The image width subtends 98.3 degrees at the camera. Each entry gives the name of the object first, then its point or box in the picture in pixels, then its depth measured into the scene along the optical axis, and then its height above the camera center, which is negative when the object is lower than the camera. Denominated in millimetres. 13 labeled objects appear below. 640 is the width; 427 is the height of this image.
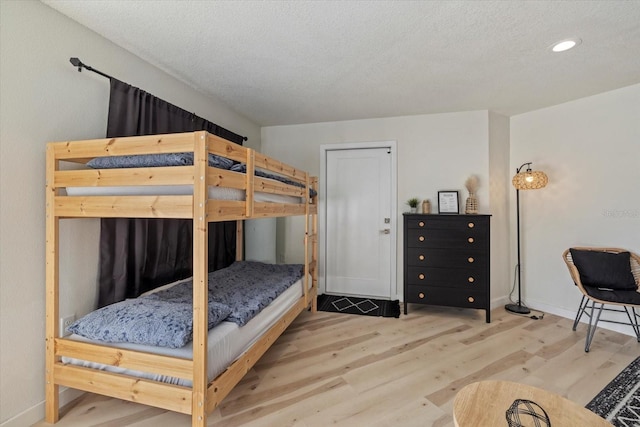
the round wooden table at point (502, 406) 1068 -798
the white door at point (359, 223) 3621 -102
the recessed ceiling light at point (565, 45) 1874 +1185
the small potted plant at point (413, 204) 3340 +135
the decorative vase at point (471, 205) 3111 +110
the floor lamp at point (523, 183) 2938 +344
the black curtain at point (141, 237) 1900 -168
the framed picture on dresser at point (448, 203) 3268 +146
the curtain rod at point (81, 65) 1688 +937
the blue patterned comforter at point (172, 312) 1397 -581
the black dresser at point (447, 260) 2887 -482
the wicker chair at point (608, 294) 2266 -671
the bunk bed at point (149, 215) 1292 +2
